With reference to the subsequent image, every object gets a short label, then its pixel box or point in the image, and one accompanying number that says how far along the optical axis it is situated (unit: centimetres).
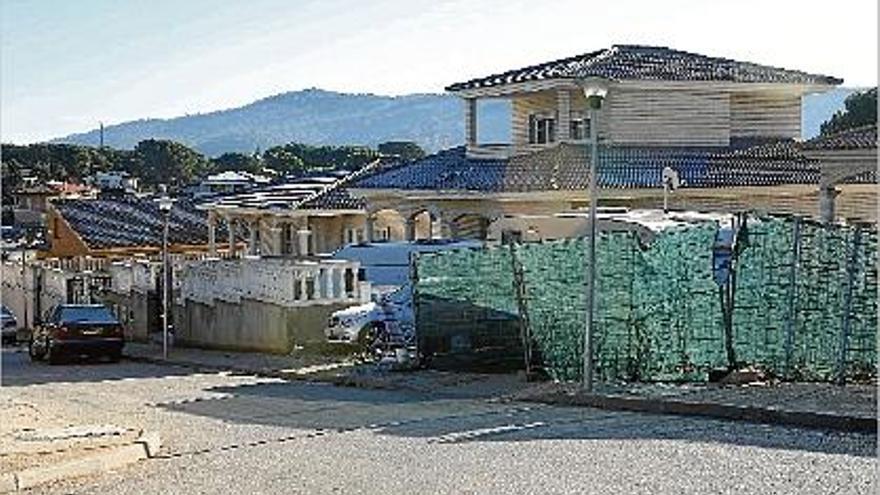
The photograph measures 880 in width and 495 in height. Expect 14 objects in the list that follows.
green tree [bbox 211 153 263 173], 13554
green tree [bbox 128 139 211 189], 13812
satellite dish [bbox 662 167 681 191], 3831
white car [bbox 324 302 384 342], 2795
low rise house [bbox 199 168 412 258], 5075
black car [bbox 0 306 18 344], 4772
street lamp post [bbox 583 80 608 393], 1836
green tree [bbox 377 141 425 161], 13025
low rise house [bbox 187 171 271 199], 7575
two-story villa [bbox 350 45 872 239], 4091
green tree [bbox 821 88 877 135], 7088
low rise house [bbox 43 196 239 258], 6303
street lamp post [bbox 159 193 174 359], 3378
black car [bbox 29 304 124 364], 3425
